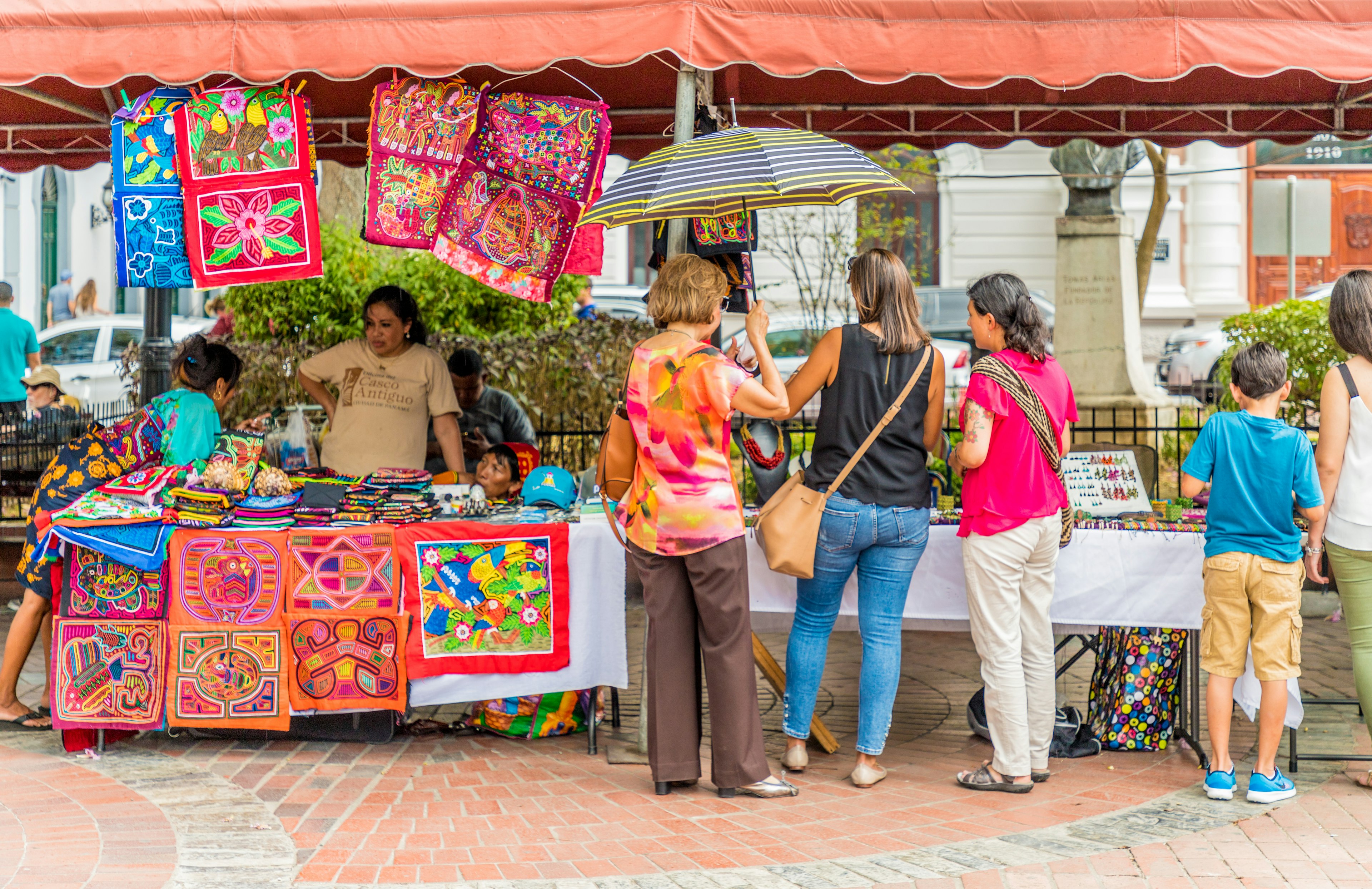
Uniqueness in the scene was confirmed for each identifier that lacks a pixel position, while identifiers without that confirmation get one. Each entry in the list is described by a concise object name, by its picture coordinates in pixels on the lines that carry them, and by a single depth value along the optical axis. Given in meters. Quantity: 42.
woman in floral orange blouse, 4.43
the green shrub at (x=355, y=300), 9.63
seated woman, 5.76
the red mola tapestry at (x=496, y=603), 5.16
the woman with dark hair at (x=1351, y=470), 4.57
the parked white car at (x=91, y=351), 15.38
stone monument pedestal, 11.08
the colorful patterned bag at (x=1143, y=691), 5.21
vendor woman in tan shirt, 6.28
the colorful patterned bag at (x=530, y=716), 5.48
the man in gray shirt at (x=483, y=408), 7.33
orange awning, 4.68
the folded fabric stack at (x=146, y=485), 5.20
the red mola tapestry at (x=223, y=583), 5.11
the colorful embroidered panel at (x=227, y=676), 5.11
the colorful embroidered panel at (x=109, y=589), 5.14
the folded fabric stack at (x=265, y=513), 5.18
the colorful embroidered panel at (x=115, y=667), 5.12
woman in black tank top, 4.62
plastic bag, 6.58
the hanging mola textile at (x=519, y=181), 5.46
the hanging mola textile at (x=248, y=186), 5.29
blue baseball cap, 5.45
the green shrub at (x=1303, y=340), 8.58
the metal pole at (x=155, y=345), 7.77
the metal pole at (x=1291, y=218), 10.32
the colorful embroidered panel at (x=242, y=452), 5.35
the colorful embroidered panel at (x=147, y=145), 5.28
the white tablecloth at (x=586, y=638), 5.19
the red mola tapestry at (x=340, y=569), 5.11
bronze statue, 11.12
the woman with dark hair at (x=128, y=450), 5.27
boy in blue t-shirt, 4.45
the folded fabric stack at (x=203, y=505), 5.17
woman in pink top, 4.55
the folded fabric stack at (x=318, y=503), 5.22
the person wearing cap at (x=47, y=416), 8.45
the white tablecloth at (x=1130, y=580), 4.99
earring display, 5.43
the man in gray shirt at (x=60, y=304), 20.75
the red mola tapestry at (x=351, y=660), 5.12
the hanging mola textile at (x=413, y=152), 5.35
